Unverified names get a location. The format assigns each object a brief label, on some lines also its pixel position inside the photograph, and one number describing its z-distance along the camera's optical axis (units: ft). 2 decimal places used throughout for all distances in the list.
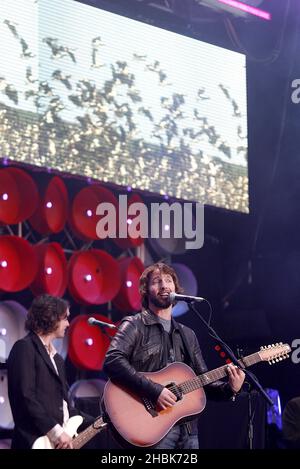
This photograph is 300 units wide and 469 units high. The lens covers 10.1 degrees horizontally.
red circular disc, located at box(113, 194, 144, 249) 50.35
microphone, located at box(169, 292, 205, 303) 32.08
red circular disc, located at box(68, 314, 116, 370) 47.18
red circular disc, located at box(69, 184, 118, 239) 48.44
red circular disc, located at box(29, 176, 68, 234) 46.56
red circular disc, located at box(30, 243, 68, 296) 45.82
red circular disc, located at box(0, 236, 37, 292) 45.03
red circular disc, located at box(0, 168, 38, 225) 45.32
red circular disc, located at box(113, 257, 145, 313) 49.92
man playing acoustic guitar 31.63
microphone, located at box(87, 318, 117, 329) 36.68
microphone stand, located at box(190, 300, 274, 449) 31.84
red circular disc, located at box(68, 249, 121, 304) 47.87
